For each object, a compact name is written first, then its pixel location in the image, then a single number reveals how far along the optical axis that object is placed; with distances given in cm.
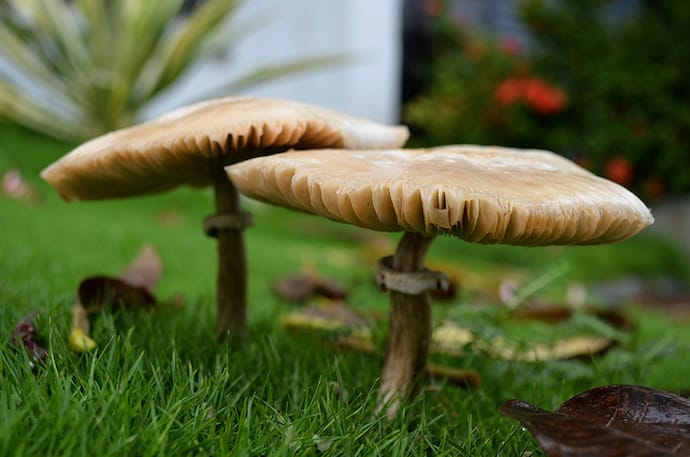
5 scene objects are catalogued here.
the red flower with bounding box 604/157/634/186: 127
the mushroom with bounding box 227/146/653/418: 25
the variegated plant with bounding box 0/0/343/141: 114
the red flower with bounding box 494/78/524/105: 137
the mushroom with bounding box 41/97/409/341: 29
